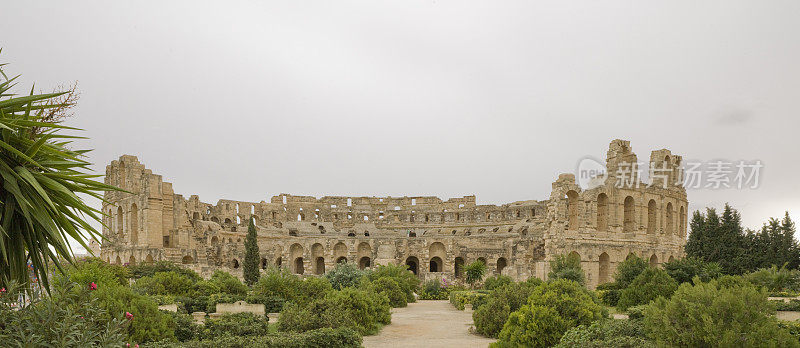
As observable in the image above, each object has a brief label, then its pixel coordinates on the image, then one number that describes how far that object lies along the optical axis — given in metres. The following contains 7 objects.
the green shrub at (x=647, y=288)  19.34
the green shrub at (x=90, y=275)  15.15
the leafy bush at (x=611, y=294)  23.33
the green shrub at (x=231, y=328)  11.38
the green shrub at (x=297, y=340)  9.23
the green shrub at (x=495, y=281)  28.13
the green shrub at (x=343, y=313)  12.55
